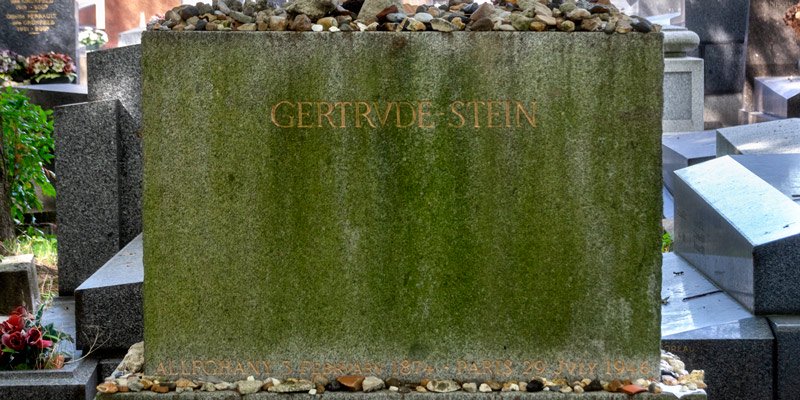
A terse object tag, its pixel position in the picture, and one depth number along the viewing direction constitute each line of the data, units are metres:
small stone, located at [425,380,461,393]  3.69
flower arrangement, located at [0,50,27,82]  14.73
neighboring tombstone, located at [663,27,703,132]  12.96
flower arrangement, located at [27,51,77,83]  15.05
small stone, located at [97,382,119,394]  3.72
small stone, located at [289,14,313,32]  3.59
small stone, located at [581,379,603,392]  3.70
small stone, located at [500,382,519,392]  3.70
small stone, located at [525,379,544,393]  3.69
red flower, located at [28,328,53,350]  4.95
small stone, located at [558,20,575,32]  3.61
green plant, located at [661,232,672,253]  8.32
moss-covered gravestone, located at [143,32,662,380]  3.59
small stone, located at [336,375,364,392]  3.69
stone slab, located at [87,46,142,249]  7.18
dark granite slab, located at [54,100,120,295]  7.11
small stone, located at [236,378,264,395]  3.70
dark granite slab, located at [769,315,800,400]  4.86
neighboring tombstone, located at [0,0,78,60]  16.73
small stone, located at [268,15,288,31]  3.61
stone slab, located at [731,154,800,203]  6.67
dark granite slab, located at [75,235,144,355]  5.25
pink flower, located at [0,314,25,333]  5.01
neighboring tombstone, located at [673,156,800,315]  5.06
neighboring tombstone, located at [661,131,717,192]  10.40
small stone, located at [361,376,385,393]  3.70
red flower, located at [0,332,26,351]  4.91
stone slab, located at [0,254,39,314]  6.82
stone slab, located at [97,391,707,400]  3.66
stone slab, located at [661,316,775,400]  4.89
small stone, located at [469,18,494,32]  3.61
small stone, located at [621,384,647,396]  3.66
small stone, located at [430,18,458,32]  3.60
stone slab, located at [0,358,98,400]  4.82
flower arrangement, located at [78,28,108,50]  26.10
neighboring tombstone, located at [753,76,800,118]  13.63
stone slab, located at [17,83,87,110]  12.77
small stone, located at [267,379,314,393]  3.69
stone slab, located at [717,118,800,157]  8.26
